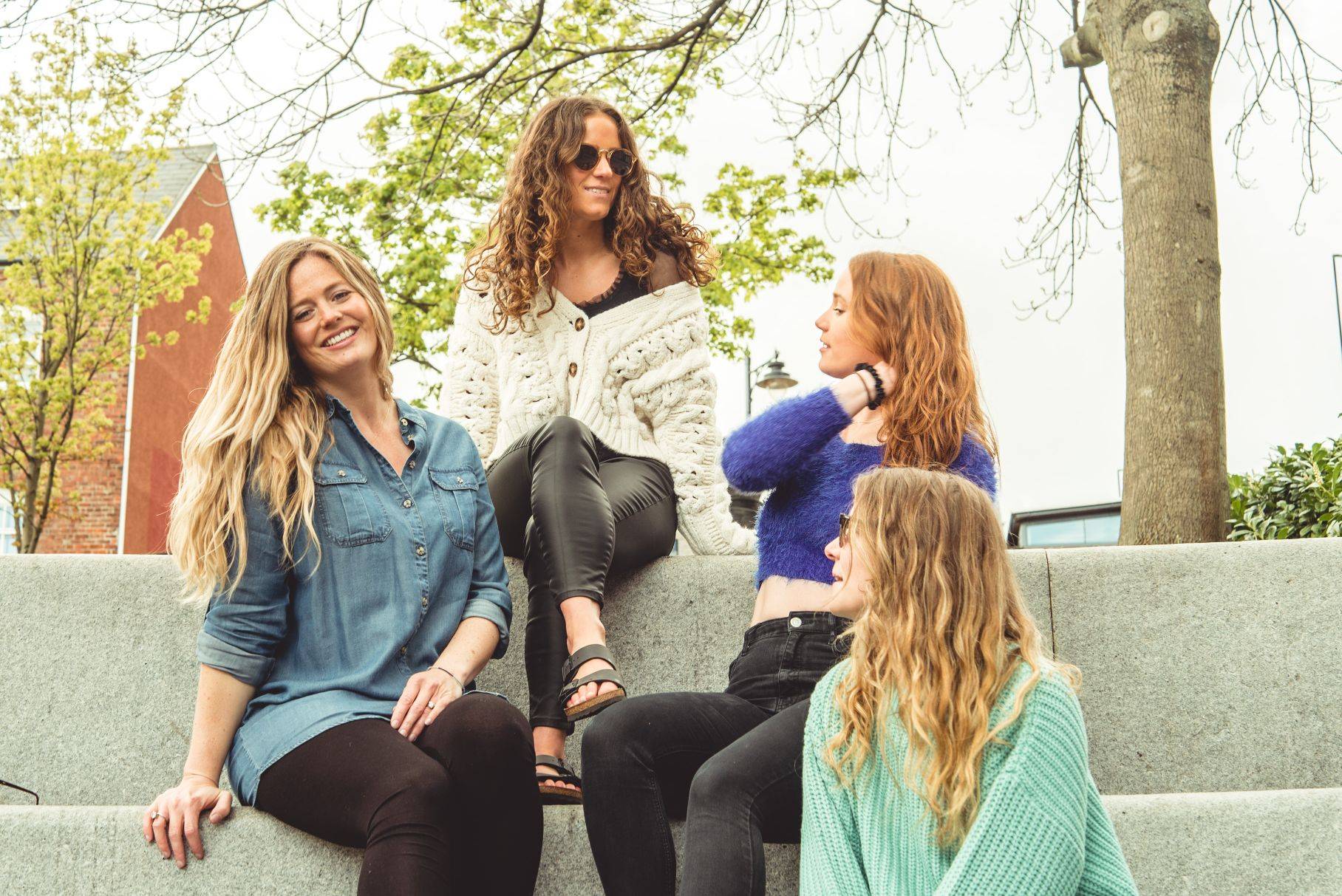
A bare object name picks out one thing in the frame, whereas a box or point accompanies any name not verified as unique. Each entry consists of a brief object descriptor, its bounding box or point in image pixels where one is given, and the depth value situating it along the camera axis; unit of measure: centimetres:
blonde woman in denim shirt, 249
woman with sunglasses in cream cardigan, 378
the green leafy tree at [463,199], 1065
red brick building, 1939
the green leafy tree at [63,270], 1482
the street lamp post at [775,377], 1282
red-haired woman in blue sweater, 243
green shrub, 474
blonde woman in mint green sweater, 215
